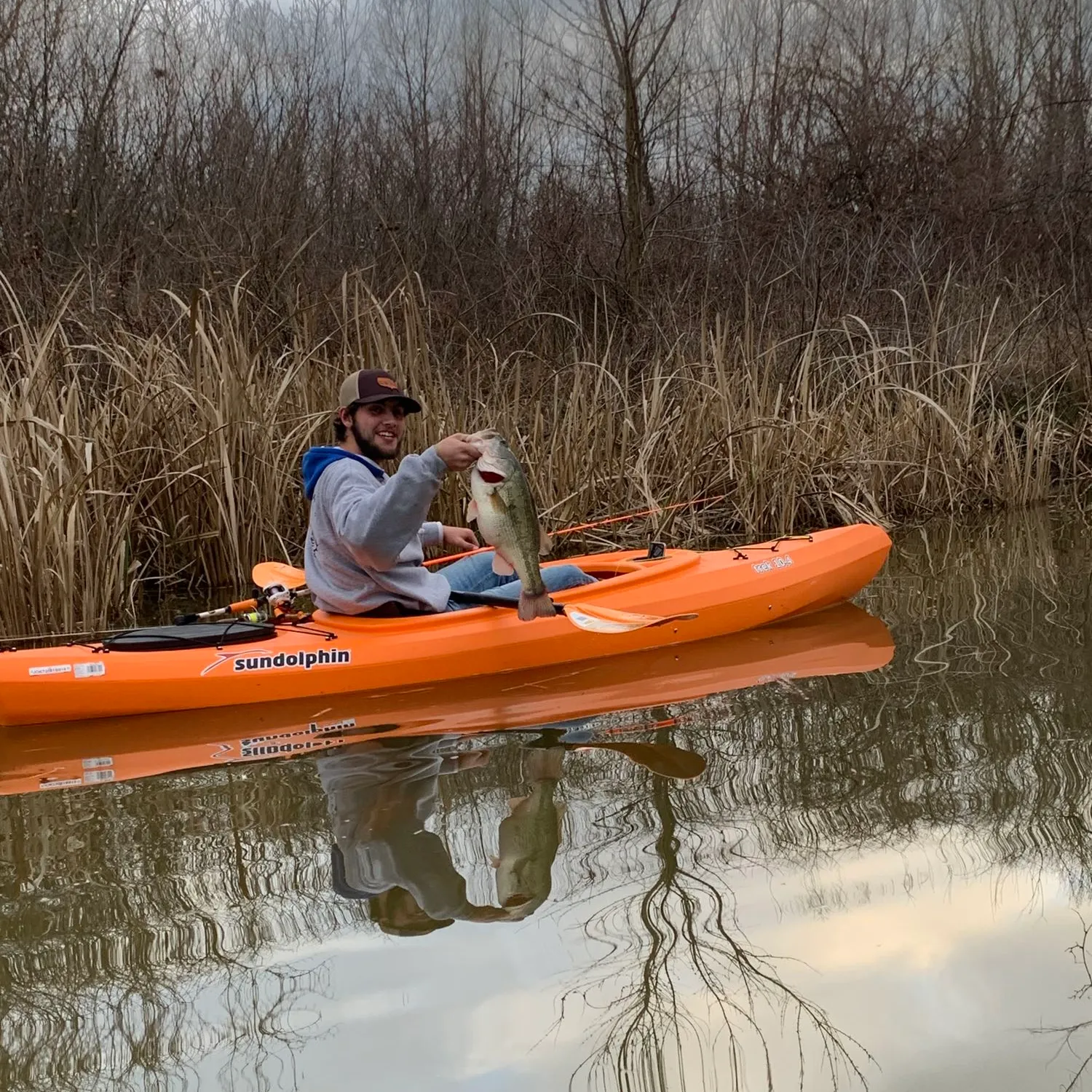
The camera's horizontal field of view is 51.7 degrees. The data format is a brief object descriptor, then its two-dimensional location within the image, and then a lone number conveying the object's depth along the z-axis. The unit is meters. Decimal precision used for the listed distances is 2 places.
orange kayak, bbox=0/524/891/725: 3.88
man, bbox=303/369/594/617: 3.66
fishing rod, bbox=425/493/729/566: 5.25
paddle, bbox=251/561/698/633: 4.30
